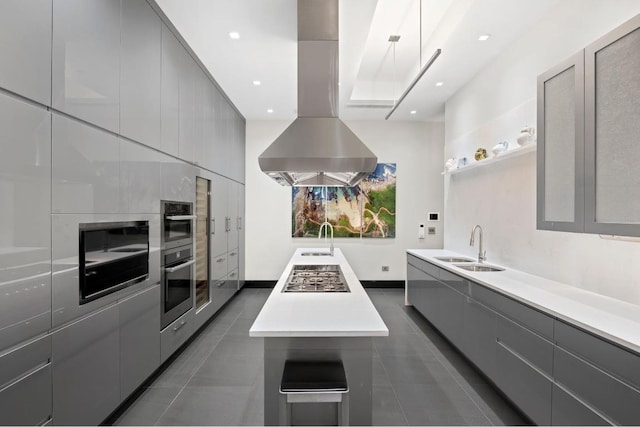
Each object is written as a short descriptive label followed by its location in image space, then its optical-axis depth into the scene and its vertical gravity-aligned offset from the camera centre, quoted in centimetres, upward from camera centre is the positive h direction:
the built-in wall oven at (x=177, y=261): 279 -47
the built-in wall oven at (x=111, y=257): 180 -29
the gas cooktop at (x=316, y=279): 239 -57
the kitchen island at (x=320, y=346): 154 -70
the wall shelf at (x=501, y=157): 271 +57
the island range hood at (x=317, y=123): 208 +66
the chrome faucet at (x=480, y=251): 360 -43
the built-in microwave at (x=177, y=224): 279 -11
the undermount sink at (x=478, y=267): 328 -56
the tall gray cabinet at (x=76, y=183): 137 +17
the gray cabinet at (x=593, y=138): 146 +41
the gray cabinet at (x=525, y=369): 182 -99
